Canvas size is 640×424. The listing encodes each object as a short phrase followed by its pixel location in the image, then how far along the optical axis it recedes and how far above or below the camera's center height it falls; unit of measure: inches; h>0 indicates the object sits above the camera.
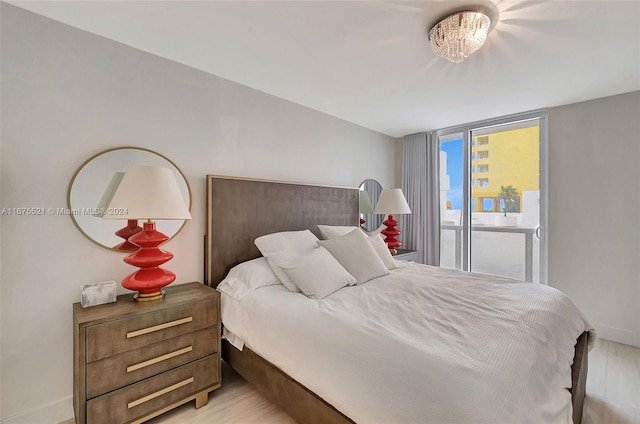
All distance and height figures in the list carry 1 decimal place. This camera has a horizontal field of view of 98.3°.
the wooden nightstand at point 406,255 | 133.4 -21.7
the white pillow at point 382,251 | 102.4 -15.2
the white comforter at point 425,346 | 36.8 -23.1
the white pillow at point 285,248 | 81.3 -12.0
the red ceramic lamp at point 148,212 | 61.2 -0.3
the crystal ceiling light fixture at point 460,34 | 62.0 +41.6
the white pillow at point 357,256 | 87.7 -14.7
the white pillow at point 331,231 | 111.6 -8.2
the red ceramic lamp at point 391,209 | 134.3 +1.0
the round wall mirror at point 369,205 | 145.3 +3.1
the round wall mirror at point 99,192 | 67.7 +4.6
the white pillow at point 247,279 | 77.5 -20.0
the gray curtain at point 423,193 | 152.6 +10.3
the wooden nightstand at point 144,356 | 54.7 -32.1
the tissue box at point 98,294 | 62.5 -19.1
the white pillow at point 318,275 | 73.7 -17.9
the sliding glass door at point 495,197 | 127.7 +7.1
